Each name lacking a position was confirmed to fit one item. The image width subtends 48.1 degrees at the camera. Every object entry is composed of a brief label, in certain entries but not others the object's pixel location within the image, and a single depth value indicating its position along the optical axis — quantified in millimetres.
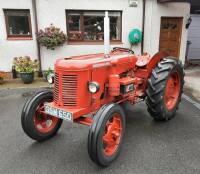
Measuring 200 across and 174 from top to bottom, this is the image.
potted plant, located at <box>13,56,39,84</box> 7066
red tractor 2758
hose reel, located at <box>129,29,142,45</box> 7952
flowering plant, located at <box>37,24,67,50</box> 7267
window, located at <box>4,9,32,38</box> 7409
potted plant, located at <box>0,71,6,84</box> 7022
